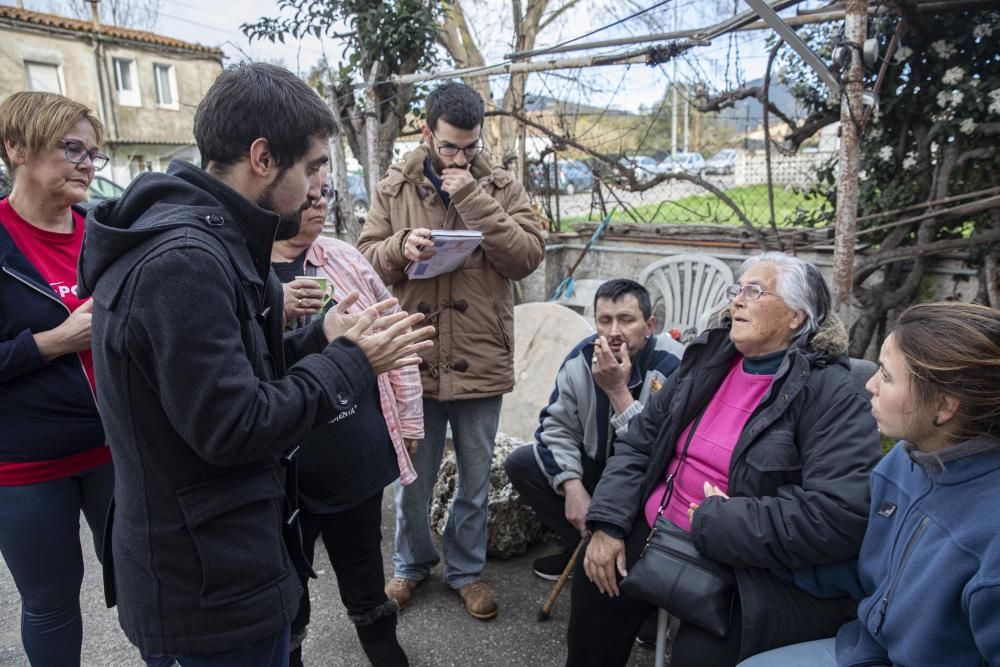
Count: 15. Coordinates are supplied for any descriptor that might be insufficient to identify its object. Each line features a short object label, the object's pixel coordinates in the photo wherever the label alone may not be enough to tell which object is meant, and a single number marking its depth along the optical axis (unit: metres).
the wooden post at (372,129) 5.14
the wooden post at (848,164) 3.13
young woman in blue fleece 1.37
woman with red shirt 1.84
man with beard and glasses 2.49
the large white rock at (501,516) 3.12
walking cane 2.61
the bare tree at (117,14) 25.98
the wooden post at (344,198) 5.75
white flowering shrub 4.04
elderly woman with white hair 1.82
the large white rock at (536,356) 4.04
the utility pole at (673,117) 5.37
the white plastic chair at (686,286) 4.68
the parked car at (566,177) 6.34
